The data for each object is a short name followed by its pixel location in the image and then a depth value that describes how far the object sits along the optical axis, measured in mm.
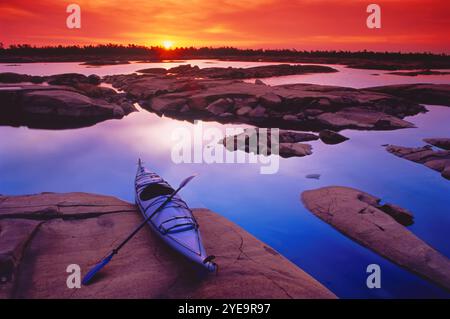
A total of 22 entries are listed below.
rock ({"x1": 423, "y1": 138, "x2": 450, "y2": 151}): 18547
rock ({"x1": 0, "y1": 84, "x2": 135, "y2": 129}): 27969
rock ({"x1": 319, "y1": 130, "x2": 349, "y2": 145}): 20766
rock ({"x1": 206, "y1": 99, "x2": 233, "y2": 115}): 29469
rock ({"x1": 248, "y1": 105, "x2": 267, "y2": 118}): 27812
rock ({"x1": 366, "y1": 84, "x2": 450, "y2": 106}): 34688
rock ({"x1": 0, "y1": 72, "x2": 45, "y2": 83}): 41844
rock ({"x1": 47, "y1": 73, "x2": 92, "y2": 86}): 41709
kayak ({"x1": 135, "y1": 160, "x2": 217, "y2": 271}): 7023
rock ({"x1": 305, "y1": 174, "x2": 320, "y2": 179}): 15011
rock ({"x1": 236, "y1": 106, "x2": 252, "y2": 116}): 28250
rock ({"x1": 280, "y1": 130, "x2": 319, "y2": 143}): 19644
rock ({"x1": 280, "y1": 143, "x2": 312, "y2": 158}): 17484
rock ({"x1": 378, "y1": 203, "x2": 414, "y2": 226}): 10570
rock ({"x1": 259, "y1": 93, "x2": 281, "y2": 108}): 28172
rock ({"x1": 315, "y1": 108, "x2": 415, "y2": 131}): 23938
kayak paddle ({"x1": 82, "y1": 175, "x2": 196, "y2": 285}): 6562
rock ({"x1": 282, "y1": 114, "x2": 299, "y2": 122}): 26172
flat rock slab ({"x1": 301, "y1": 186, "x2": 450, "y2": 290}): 8016
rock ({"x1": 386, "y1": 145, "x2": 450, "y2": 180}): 15040
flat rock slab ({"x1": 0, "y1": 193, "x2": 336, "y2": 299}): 6270
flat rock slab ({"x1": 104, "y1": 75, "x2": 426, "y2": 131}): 25328
